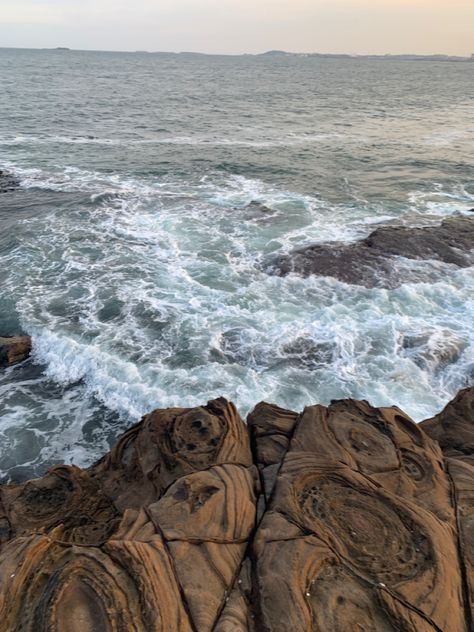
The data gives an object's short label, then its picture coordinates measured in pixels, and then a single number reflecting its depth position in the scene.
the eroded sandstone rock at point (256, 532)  5.14
